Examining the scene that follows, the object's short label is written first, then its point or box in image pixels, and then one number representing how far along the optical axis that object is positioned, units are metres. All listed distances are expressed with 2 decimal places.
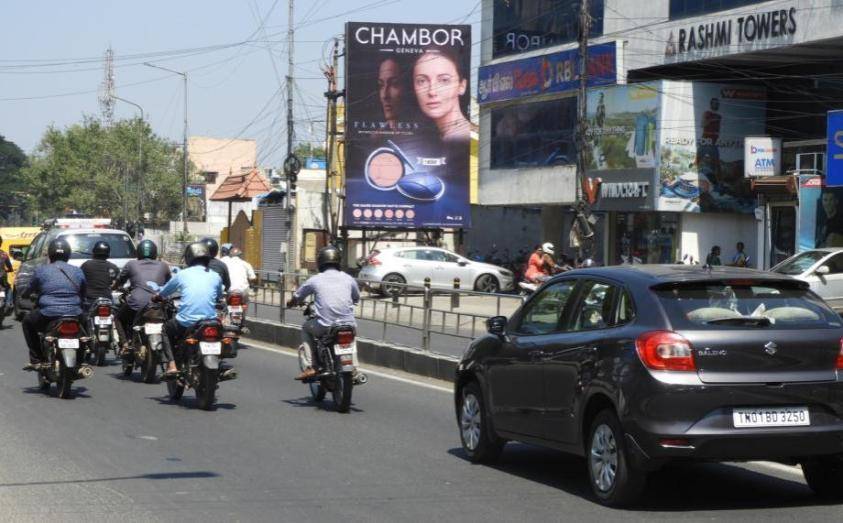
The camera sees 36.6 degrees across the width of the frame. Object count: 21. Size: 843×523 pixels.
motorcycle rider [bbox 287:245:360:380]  13.17
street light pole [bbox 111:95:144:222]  77.19
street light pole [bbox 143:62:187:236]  60.03
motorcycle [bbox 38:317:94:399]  13.36
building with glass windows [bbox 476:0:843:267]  34.53
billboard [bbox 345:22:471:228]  44.56
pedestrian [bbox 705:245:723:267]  33.01
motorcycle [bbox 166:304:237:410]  12.77
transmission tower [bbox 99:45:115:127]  101.00
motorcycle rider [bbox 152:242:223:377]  13.44
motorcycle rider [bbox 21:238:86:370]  13.65
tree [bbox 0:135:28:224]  136.62
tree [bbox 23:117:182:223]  92.81
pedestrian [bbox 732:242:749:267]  33.46
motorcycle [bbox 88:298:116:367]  16.58
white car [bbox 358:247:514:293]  39.59
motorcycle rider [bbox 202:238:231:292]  17.77
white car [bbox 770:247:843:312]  25.86
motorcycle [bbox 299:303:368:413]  12.80
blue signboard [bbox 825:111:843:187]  31.91
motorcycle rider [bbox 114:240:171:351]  16.03
